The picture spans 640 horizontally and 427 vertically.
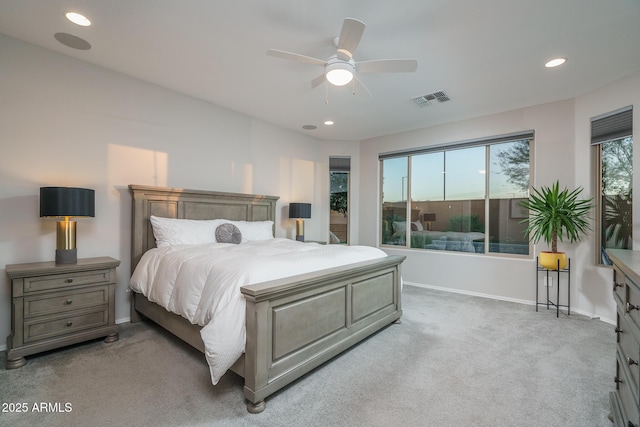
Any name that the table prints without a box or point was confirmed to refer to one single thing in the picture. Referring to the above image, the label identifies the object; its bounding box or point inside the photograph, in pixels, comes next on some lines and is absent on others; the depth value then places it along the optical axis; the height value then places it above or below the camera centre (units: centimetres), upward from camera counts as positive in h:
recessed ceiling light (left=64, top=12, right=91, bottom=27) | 234 +158
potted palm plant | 359 -6
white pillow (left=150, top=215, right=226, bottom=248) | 324 -24
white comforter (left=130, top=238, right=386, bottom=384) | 183 -51
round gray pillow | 356 -28
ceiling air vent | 376 +155
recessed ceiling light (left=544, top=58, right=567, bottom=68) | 288 +155
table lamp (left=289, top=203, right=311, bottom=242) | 500 -2
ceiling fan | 221 +122
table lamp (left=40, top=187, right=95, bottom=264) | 256 +1
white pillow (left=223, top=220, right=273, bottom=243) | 393 -26
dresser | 126 -64
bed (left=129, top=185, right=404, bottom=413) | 185 -80
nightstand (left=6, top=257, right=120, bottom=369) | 233 -83
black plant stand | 372 -97
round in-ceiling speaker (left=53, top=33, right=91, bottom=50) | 263 +158
